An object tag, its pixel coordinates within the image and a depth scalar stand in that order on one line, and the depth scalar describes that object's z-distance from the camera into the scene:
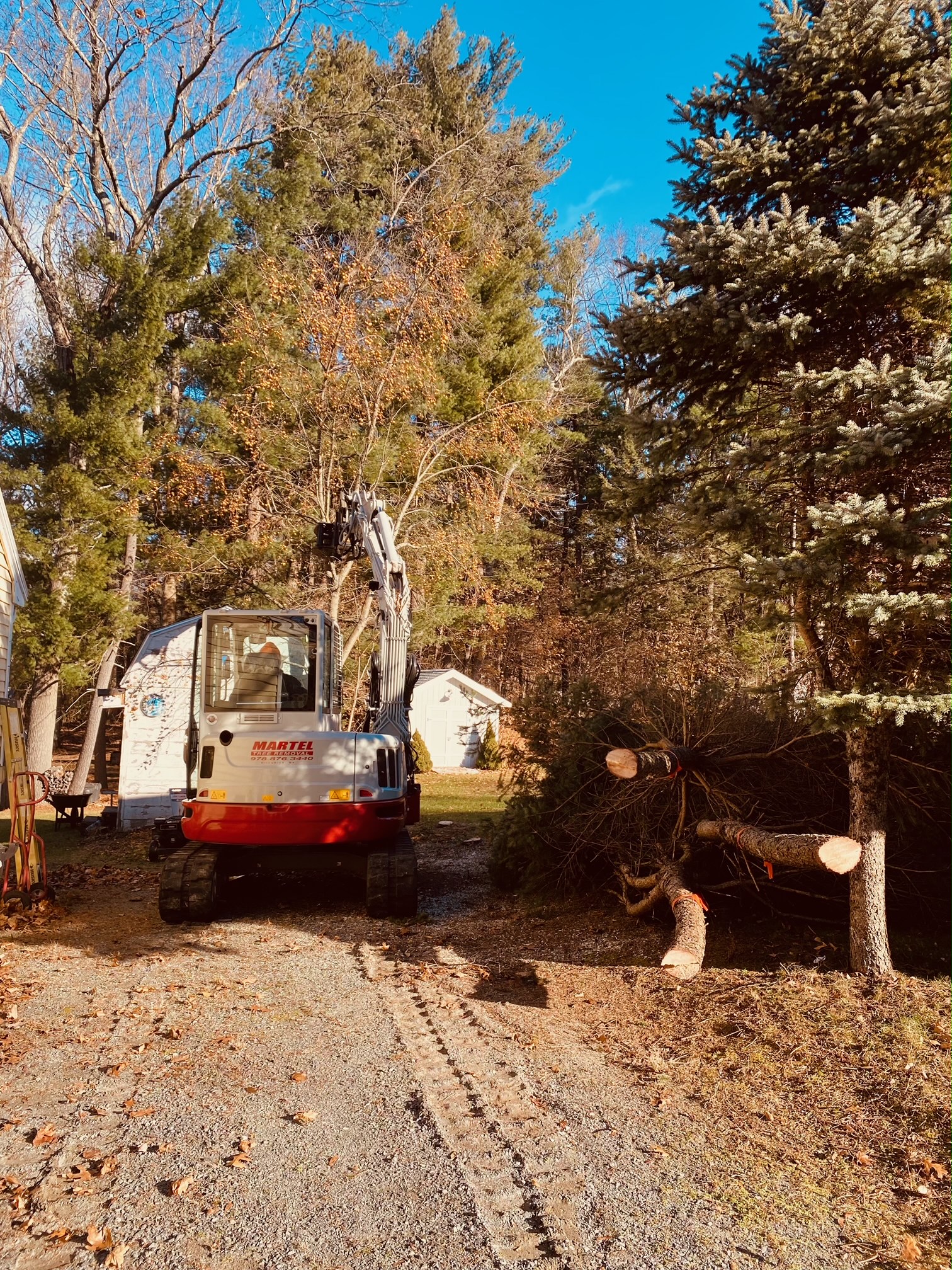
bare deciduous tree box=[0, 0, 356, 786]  19.34
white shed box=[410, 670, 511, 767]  29.09
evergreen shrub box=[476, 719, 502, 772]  28.56
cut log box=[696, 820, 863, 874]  5.71
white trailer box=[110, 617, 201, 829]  15.51
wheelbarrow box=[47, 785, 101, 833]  15.61
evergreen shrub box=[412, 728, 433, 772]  26.14
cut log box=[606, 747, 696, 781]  7.13
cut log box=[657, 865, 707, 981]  6.03
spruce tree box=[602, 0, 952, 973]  5.23
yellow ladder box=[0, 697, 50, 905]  9.45
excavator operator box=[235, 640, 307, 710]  9.39
